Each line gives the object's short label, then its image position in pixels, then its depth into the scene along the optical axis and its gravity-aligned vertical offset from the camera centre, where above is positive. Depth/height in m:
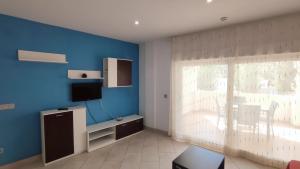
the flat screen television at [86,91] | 3.36 -0.22
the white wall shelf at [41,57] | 2.70 +0.47
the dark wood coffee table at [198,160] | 2.05 -1.10
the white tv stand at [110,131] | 3.47 -1.22
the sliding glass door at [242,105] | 2.64 -0.47
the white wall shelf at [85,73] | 3.37 +0.18
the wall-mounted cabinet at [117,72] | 3.86 +0.24
